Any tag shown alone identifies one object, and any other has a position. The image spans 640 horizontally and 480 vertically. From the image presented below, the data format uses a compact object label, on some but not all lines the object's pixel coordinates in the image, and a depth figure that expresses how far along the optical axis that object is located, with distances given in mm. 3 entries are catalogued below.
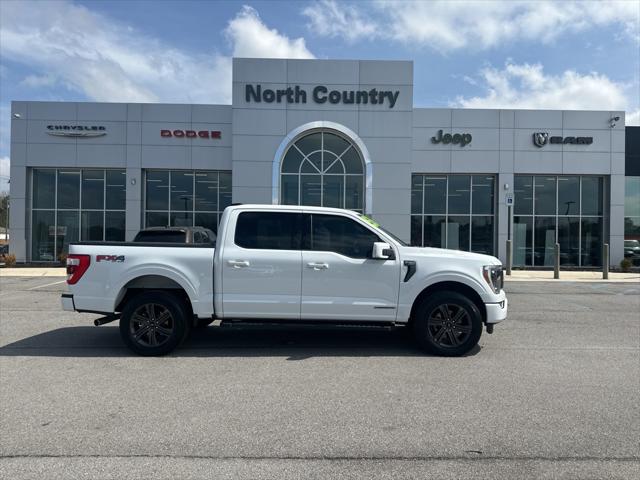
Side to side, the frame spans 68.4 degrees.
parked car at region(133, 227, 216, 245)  9633
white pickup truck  6375
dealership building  21469
